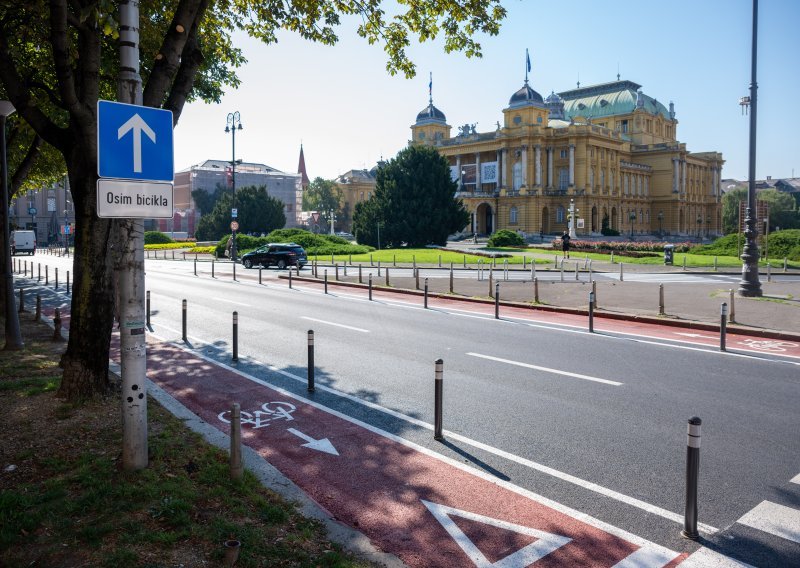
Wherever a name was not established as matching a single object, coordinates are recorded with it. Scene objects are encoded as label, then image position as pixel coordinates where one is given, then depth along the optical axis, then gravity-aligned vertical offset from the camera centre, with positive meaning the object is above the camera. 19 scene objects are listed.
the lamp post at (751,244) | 19.31 +0.10
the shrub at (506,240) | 61.97 +0.71
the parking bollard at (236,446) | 5.85 -1.83
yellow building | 97.44 +13.49
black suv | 40.88 -0.50
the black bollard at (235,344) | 11.86 -1.82
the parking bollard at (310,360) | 9.59 -1.72
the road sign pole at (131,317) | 5.87 -0.65
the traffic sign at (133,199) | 5.44 +0.43
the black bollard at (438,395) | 7.26 -1.72
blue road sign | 5.44 +0.93
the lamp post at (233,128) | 48.72 +9.29
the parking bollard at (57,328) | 13.41 -1.71
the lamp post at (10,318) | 12.19 -1.36
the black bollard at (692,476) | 4.92 -1.78
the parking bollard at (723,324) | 12.71 -1.54
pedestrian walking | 46.66 +0.39
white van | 71.25 +0.63
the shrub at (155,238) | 84.18 +1.27
